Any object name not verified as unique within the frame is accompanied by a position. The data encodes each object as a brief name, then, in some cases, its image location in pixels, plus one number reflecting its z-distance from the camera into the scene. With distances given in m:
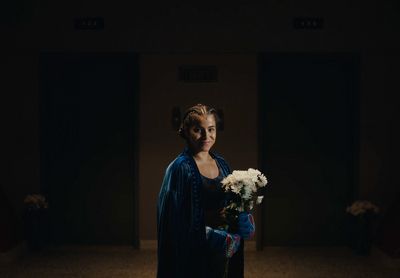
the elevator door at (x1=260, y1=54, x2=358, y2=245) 6.24
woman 3.04
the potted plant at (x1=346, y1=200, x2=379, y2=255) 5.97
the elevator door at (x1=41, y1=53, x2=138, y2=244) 6.22
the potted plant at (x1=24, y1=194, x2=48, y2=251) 5.98
